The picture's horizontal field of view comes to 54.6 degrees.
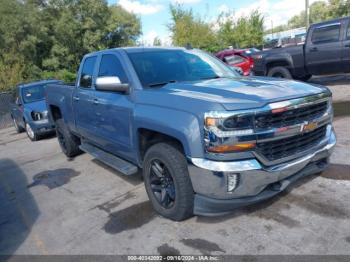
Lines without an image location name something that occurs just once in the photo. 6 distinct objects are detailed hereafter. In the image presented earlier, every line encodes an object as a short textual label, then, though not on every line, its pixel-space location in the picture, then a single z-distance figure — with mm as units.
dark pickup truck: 10102
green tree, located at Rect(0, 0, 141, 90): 24109
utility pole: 26378
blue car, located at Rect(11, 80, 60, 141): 9664
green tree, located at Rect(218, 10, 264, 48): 33938
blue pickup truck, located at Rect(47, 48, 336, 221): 3039
